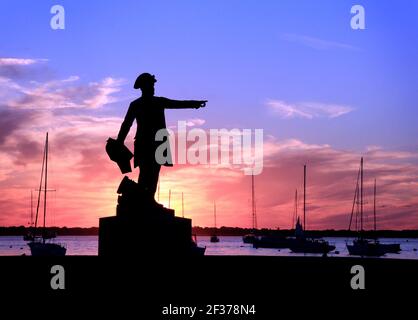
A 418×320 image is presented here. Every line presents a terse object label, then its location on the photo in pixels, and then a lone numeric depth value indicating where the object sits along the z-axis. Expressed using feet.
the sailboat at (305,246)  271.69
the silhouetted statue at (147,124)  41.09
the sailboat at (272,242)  334.03
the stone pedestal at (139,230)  39.01
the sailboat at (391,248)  267.22
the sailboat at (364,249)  238.89
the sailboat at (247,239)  435.53
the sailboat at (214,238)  513.29
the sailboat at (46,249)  203.15
